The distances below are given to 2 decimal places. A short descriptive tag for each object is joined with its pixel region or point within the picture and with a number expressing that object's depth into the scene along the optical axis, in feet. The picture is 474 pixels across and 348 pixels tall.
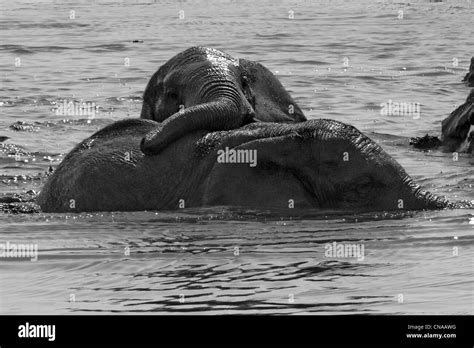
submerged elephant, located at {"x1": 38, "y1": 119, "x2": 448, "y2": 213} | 35.17
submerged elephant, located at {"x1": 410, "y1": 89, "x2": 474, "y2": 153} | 53.11
